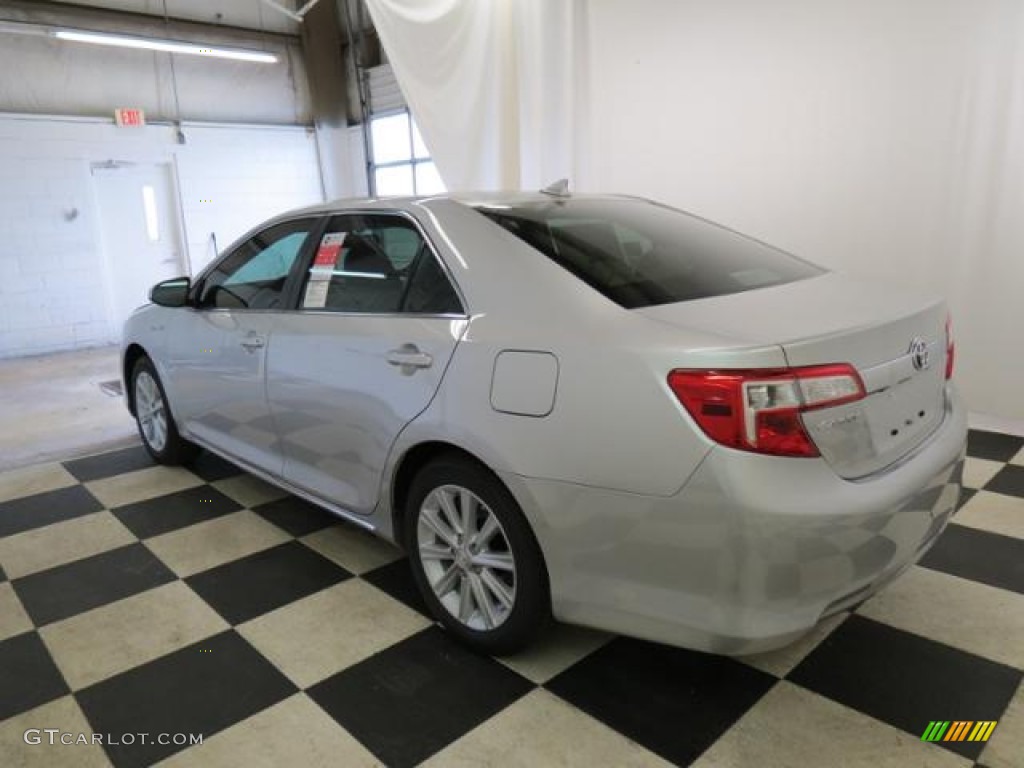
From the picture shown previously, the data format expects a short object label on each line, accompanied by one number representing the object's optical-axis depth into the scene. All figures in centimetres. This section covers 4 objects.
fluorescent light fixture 666
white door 781
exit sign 770
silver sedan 135
